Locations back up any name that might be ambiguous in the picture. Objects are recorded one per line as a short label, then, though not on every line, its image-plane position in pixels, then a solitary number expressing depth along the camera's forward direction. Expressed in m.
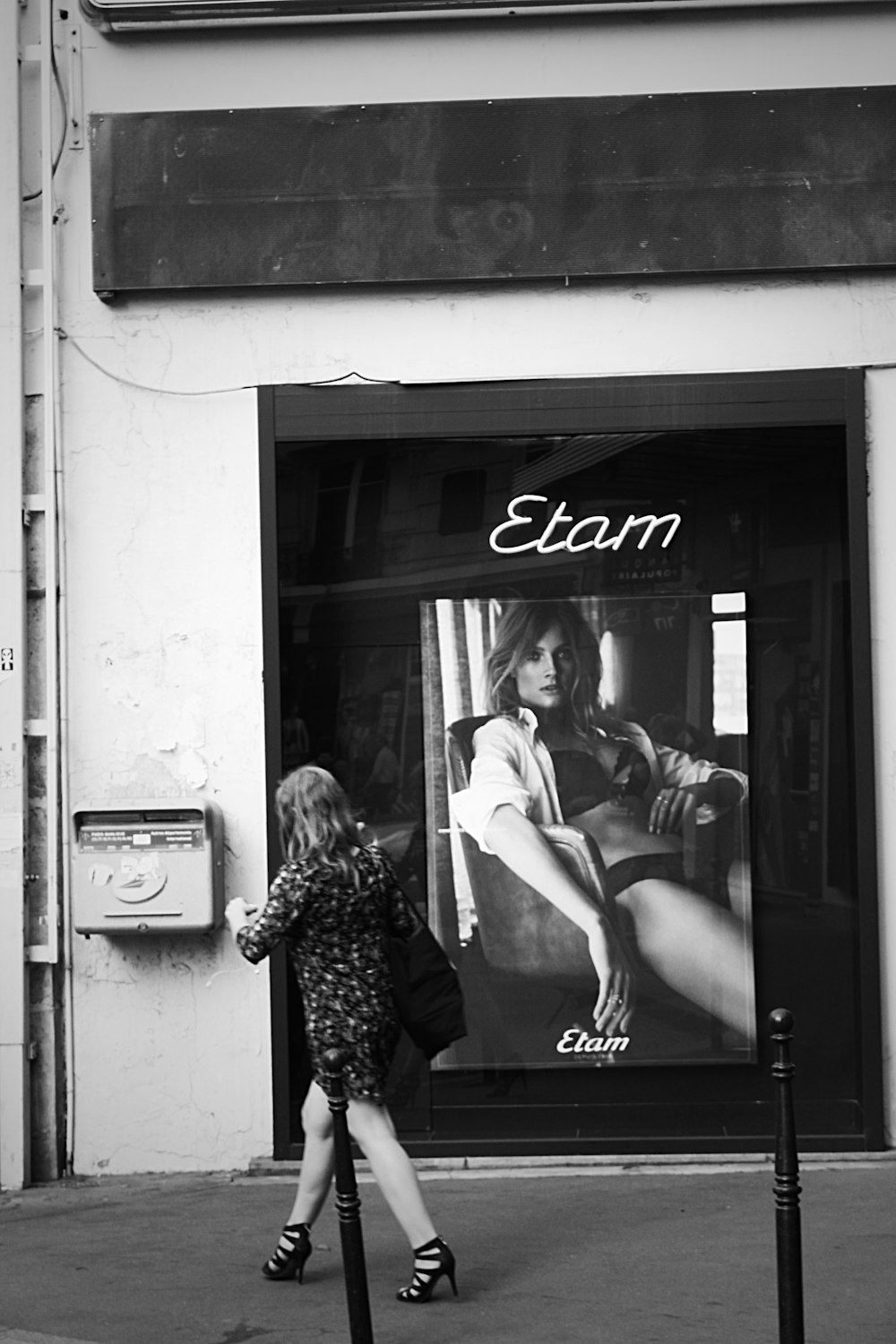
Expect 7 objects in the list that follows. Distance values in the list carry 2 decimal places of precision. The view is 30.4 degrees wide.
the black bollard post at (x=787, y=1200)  4.45
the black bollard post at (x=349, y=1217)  4.66
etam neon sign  8.13
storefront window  7.93
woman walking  5.60
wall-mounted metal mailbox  7.55
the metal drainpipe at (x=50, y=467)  7.82
